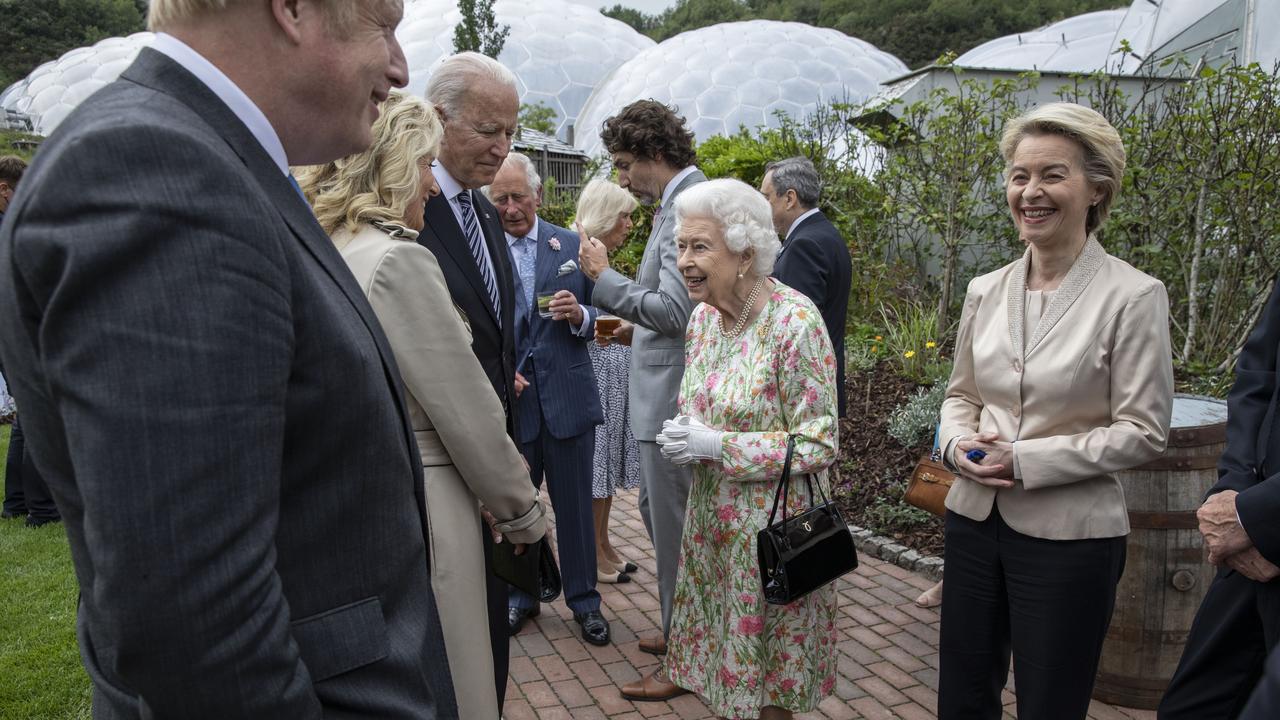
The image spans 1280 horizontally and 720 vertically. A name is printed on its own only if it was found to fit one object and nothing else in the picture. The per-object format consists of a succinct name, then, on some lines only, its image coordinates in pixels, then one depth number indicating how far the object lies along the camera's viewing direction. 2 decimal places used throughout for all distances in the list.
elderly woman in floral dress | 2.86
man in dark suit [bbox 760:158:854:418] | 5.13
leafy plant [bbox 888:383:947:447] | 6.05
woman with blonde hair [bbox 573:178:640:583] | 5.11
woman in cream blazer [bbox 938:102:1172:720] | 2.51
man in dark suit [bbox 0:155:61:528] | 5.93
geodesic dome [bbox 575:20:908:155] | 26.56
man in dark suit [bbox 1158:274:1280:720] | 2.22
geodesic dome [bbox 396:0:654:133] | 32.44
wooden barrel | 3.23
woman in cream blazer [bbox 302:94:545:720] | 2.17
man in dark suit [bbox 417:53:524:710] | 2.79
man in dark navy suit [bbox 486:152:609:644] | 4.20
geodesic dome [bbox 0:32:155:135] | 36.91
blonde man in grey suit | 0.86
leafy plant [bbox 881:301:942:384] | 7.21
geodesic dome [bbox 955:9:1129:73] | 23.36
